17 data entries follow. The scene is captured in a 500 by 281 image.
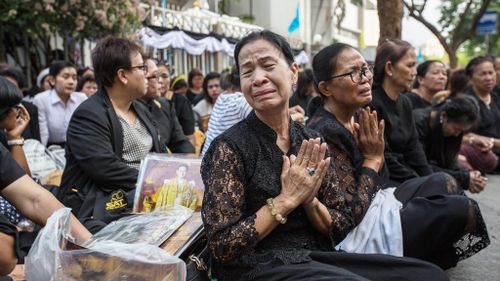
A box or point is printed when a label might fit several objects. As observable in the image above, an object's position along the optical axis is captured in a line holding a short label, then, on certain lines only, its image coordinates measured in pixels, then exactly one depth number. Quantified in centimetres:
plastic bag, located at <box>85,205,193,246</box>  225
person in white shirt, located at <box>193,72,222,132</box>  819
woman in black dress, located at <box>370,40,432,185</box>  372
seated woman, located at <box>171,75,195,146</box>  645
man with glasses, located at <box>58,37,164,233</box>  321
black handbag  221
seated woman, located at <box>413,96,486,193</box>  434
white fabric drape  1245
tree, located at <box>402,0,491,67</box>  1455
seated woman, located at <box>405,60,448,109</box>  581
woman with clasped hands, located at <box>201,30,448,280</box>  201
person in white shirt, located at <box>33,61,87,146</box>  598
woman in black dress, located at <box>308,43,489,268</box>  277
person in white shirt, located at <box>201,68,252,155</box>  445
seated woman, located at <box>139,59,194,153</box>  442
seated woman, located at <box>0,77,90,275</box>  221
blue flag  2116
